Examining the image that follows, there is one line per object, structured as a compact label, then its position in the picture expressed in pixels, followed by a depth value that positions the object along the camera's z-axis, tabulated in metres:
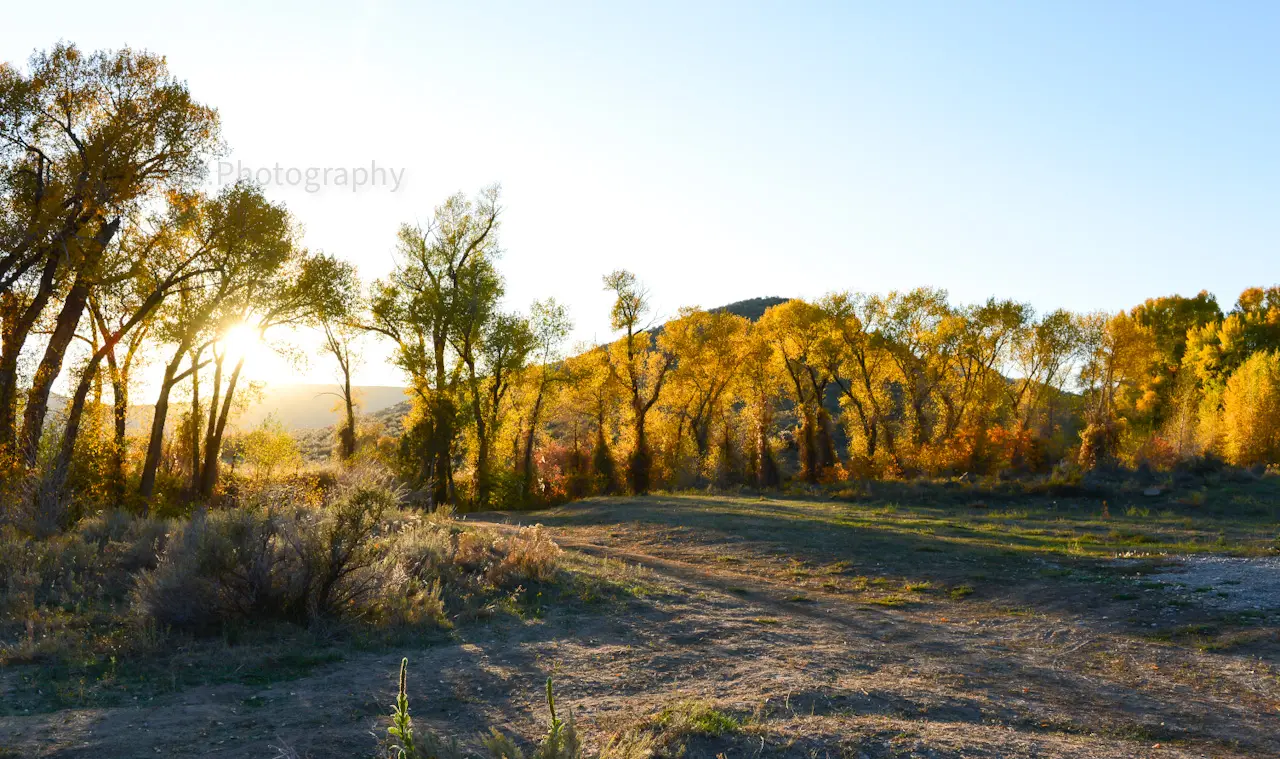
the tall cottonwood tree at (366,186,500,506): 35.38
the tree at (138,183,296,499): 24.64
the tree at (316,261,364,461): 31.30
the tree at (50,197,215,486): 22.27
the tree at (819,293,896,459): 47.94
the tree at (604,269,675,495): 41.44
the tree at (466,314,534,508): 37.94
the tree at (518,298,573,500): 42.78
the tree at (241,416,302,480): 35.50
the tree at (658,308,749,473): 46.19
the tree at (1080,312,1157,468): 57.88
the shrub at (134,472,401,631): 8.71
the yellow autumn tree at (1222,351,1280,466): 37.69
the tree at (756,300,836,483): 46.34
